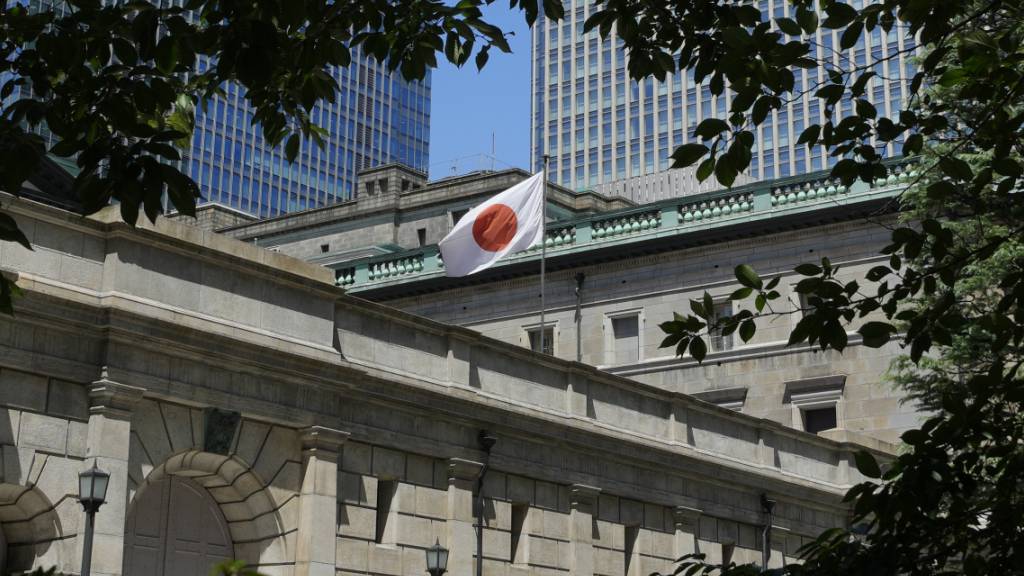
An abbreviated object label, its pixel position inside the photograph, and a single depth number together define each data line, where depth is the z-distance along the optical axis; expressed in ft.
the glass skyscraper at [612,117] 475.31
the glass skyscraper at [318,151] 470.39
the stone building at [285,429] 71.41
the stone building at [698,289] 145.69
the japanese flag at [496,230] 127.34
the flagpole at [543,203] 130.21
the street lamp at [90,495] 66.28
